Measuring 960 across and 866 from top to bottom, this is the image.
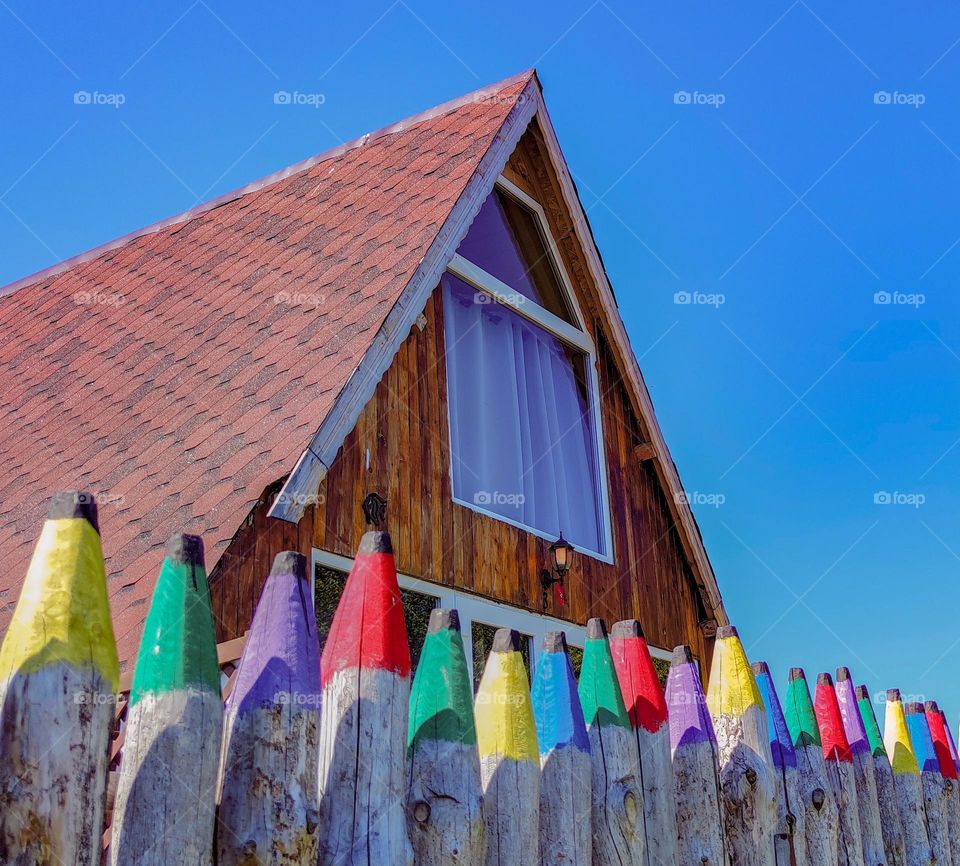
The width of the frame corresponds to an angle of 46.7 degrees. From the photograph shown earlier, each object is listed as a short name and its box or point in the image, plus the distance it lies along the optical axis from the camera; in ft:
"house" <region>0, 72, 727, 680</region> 17.67
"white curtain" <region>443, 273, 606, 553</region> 24.04
